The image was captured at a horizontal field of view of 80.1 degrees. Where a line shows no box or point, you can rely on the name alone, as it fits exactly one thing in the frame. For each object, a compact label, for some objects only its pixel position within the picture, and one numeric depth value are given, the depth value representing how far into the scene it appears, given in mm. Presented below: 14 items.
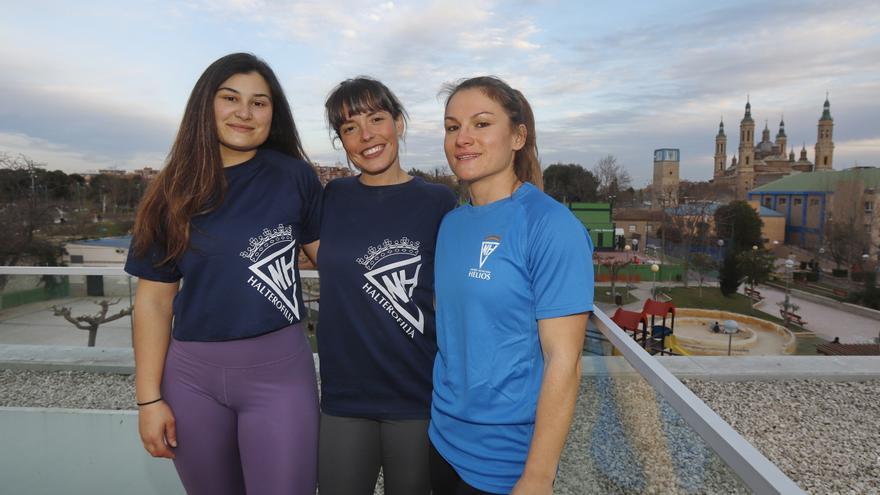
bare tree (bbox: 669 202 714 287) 38281
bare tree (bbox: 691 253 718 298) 28077
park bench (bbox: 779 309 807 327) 20695
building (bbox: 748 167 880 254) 46150
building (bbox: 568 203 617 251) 36062
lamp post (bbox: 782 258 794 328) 20628
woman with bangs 1647
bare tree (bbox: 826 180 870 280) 34500
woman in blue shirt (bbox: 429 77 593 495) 1244
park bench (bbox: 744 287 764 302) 25533
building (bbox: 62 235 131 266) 15000
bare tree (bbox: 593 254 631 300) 22192
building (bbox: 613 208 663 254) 46688
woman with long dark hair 1585
